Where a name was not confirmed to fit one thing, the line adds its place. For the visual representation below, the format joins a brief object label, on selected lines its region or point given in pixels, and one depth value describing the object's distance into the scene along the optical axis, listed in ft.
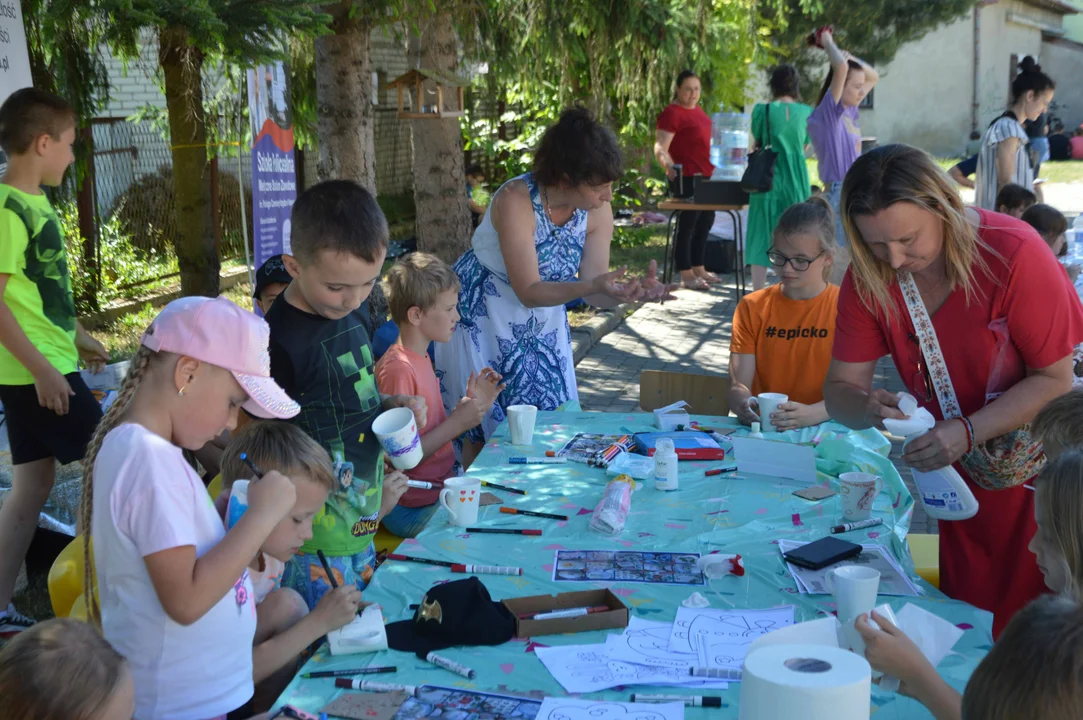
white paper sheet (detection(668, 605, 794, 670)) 7.04
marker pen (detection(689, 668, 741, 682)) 6.75
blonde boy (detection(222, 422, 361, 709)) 7.63
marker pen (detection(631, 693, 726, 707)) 6.46
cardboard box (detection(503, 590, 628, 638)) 7.32
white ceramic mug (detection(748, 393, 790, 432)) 12.42
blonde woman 8.26
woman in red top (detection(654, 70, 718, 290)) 34.88
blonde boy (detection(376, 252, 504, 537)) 12.10
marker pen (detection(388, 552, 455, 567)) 8.61
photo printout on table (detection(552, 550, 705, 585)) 8.34
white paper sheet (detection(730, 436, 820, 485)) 10.78
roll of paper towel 4.86
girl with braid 6.12
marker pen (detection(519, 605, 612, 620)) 7.35
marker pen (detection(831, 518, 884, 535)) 9.29
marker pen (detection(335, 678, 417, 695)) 6.61
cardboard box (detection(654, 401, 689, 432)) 12.65
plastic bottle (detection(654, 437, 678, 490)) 10.44
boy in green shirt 11.95
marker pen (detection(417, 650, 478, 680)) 6.81
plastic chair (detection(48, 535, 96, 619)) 8.56
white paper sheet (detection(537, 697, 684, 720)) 6.31
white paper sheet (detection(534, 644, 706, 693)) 6.68
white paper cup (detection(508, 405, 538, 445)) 12.05
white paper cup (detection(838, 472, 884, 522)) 9.44
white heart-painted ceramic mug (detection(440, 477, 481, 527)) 9.41
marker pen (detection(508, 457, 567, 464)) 11.49
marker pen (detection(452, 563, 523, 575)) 8.38
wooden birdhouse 22.03
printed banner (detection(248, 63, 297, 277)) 16.69
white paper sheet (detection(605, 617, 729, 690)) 6.89
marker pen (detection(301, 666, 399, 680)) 6.85
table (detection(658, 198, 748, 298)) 32.48
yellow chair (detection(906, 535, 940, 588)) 10.23
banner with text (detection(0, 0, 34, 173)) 13.75
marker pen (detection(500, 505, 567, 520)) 9.84
